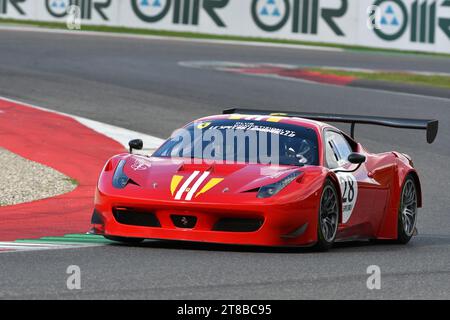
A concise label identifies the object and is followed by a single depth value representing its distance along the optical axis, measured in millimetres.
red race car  19922
